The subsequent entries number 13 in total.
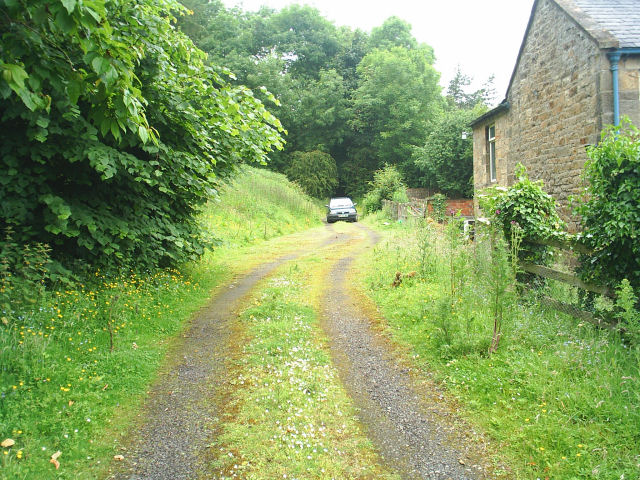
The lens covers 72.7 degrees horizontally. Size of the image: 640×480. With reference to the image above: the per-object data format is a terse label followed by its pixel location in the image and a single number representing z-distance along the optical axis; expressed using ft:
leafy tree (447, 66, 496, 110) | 213.46
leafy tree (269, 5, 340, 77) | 164.96
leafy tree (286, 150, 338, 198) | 129.90
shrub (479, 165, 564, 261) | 22.07
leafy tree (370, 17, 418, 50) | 159.74
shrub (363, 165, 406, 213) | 103.14
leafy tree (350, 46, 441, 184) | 133.39
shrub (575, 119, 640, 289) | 16.05
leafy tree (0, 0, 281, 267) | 12.13
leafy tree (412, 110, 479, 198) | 95.86
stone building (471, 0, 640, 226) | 34.37
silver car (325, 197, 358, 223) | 92.58
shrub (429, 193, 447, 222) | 77.65
